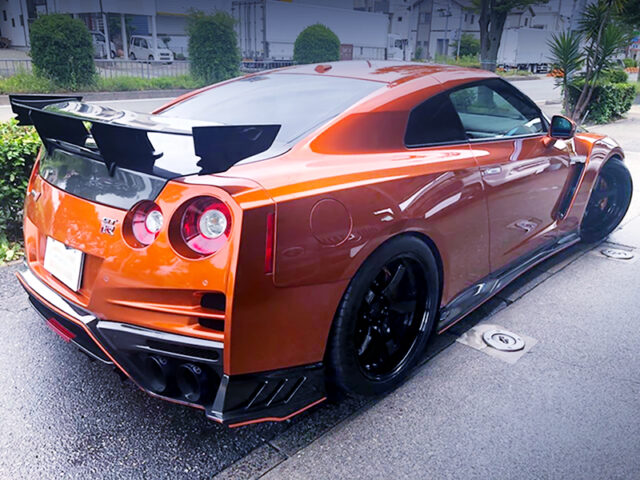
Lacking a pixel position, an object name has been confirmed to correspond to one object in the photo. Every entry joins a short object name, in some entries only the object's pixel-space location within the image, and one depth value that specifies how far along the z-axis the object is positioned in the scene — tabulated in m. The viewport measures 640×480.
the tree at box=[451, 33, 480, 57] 39.78
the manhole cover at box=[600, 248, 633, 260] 4.29
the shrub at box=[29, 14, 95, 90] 15.37
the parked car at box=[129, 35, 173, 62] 27.88
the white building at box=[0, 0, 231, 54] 26.89
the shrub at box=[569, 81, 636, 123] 12.30
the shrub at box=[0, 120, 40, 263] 3.78
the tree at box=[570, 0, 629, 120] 9.62
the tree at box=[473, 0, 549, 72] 11.99
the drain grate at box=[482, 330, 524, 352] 2.89
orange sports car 1.76
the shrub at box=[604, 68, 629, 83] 10.22
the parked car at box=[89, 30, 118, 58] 28.13
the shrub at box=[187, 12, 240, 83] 18.08
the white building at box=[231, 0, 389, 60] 23.95
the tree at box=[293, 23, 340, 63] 21.75
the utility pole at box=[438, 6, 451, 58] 46.59
